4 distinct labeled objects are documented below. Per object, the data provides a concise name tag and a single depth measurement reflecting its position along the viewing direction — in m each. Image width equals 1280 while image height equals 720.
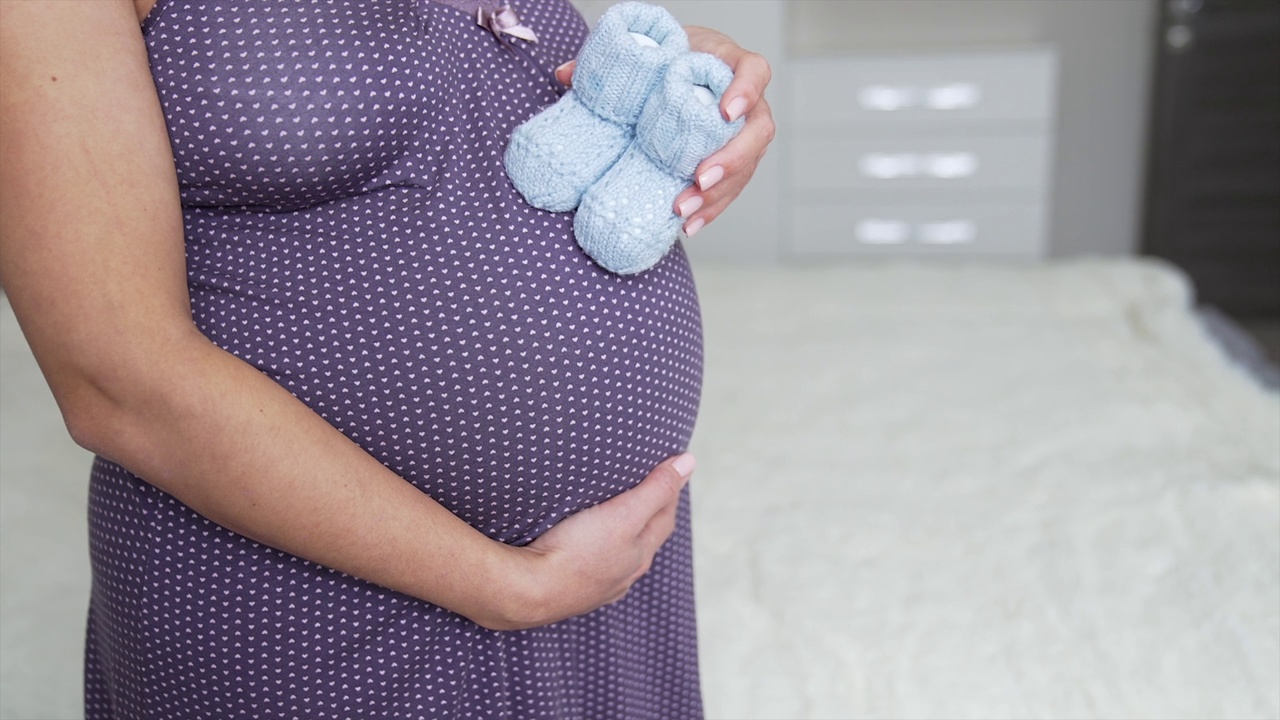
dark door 2.96
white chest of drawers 3.02
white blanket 0.86
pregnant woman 0.49
